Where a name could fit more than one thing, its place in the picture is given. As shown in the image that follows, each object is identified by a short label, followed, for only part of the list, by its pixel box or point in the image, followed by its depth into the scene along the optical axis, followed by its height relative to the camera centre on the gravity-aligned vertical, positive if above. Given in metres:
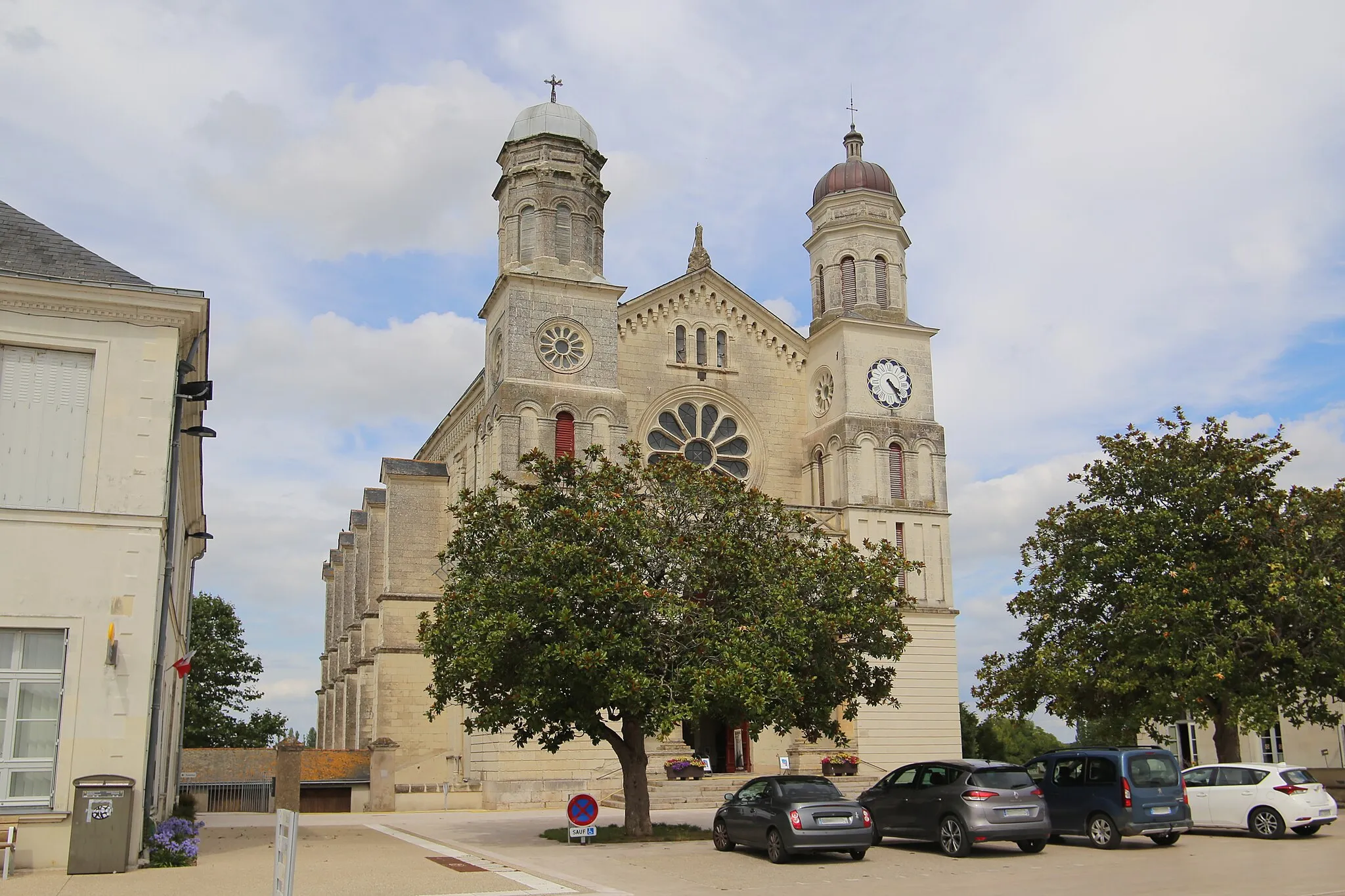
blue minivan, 18.36 -1.27
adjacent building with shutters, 15.98 +2.74
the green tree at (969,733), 61.00 -0.96
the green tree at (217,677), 56.72 +2.04
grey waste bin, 15.28 -1.30
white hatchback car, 19.50 -1.41
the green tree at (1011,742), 58.16 -1.76
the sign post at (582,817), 19.77 -1.57
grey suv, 17.33 -1.33
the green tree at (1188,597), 24.38 +2.35
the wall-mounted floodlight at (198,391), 18.62 +4.98
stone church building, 35.47 +9.45
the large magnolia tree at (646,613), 19.92 +1.72
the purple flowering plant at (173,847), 16.72 -1.72
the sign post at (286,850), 9.06 -0.98
